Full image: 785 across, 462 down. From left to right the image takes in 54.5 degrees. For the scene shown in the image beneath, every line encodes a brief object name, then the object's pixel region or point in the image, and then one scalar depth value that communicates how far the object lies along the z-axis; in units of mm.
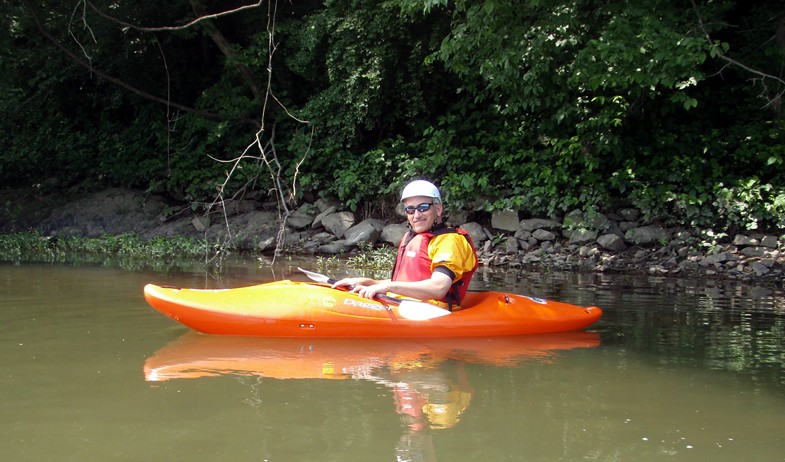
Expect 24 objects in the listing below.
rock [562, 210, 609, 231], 9352
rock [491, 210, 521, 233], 9930
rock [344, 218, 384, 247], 10148
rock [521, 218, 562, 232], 9688
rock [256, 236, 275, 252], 10367
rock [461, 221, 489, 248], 9945
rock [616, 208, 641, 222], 9539
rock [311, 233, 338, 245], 10547
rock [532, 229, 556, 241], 9594
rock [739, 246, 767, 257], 8445
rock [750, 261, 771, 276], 8008
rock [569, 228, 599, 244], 9312
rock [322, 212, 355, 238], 10641
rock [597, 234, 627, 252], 9094
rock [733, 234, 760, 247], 8586
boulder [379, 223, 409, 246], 10117
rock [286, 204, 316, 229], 11052
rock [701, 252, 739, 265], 8484
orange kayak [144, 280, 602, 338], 4875
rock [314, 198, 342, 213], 11180
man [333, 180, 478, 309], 4824
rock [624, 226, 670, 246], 9078
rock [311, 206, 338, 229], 11023
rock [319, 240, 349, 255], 10084
